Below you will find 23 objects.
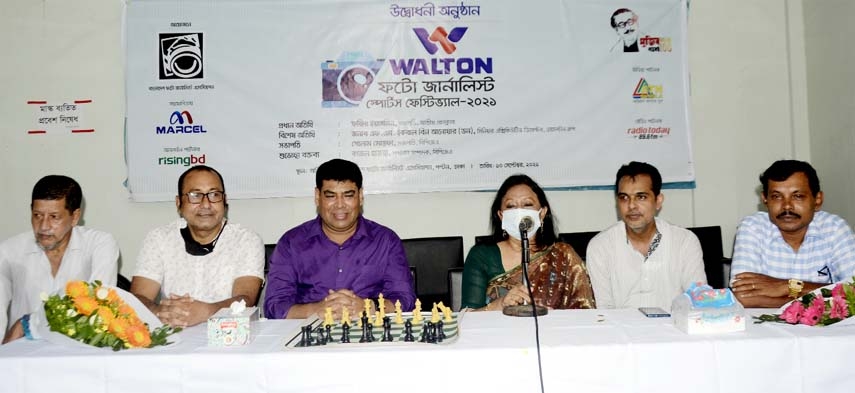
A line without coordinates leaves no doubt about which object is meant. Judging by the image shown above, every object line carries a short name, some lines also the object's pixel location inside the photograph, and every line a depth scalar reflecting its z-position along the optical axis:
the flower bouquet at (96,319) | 1.87
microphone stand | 2.22
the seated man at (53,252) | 2.84
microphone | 2.55
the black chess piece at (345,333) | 1.89
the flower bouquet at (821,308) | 1.96
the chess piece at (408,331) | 1.89
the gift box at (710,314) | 1.92
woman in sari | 2.79
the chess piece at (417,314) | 2.01
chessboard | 1.89
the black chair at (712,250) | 3.61
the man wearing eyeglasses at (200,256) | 2.82
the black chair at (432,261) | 3.58
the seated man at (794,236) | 2.83
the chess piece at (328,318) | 1.99
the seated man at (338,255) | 2.78
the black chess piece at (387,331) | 1.89
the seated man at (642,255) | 2.93
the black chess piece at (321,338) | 1.90
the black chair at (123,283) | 3.34
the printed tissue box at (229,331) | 1.91
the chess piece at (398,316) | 2.02
